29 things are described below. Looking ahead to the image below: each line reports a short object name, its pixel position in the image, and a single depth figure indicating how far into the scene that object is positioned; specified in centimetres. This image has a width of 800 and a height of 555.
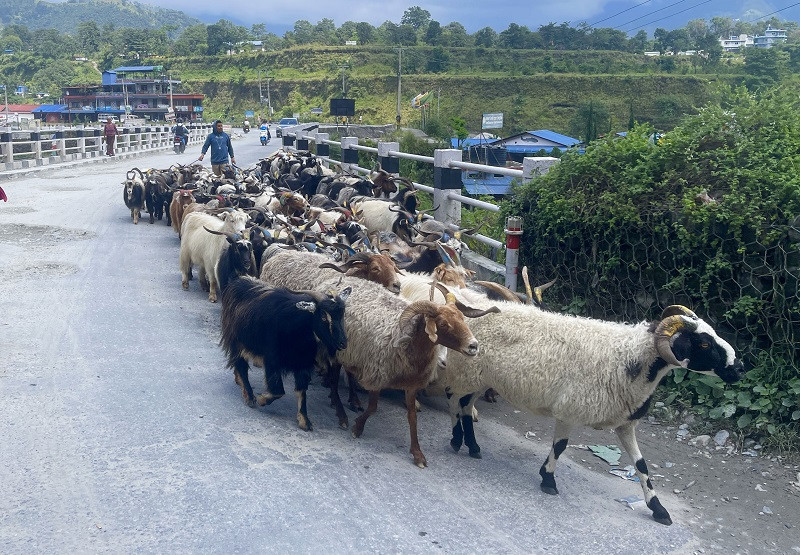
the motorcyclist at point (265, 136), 4518
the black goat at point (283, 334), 554
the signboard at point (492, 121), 4050
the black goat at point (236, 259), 795
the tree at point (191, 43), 13612
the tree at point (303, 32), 13950
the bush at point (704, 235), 530
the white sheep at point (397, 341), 504
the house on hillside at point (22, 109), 9327
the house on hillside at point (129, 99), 8975
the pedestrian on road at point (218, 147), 1659
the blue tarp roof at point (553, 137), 3805
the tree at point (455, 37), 11694
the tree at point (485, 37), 11619
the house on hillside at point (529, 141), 3193
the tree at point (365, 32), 12900
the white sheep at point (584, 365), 448
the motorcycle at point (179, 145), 3738
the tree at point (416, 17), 18225
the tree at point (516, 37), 11206
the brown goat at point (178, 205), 1236
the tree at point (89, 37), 16412
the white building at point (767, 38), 10436
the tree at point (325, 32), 13738
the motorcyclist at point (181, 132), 3807
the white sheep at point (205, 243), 891
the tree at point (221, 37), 13600
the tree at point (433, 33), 11976
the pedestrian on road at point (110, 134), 3150
